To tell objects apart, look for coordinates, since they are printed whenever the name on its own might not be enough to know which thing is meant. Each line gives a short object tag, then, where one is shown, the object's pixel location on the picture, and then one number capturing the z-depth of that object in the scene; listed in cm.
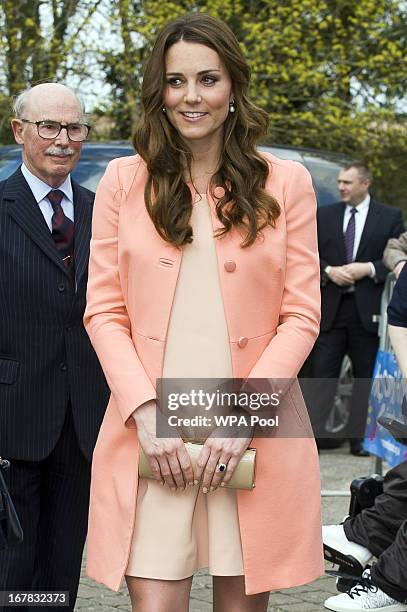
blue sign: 741
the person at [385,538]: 513
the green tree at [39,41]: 1567
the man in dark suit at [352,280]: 969
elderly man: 438
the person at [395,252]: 900
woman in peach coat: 341
